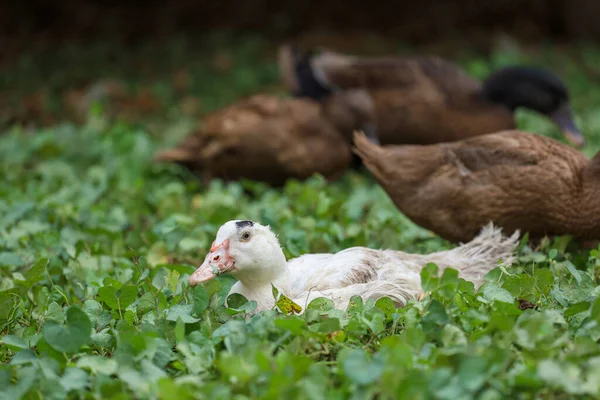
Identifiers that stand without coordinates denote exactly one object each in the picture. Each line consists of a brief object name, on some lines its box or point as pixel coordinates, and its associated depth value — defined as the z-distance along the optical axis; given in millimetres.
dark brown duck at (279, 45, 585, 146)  12148
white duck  6340
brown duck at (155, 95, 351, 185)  11477
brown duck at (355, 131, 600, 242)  7613
